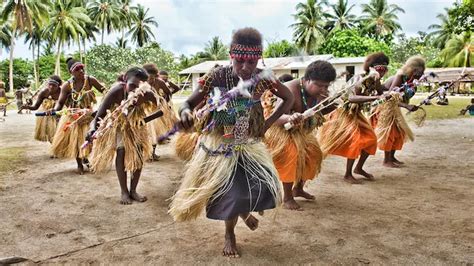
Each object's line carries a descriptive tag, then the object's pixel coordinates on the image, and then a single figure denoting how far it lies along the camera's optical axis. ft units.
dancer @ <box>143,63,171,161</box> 21.42
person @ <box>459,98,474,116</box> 48.06
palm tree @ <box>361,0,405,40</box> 155.74
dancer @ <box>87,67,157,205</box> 13.98
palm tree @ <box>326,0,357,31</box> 152.15
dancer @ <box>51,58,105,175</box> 18.78
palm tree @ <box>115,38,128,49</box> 160.30
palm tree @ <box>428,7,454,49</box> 156.97
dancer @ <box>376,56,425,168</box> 18.94
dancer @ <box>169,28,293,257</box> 9.24
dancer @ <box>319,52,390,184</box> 16.12
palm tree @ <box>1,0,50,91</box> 103.14
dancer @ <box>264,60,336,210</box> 12.64
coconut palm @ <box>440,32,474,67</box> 113.29
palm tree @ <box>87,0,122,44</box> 153.38
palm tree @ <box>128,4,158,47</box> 172.96
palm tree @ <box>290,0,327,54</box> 130.72
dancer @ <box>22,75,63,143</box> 22.97
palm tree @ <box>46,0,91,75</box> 125.90
